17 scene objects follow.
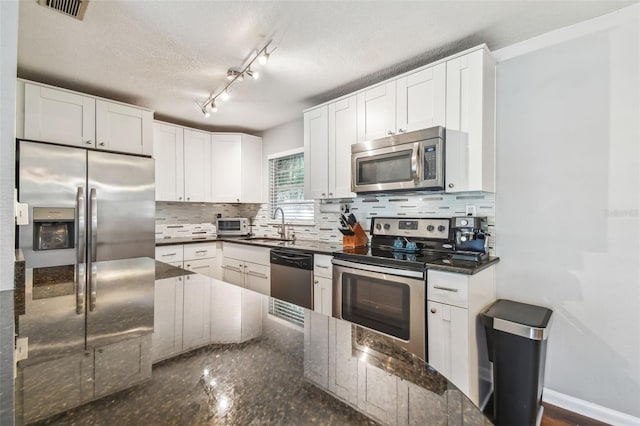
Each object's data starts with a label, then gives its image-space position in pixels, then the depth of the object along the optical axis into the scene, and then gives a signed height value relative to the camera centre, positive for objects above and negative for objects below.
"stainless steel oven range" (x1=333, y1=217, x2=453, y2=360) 1.96 -0.47
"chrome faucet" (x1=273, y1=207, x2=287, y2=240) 4.04 -0.25
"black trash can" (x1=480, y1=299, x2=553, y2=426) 1.70 -0.87
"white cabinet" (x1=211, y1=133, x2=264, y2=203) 4.18 +0.63
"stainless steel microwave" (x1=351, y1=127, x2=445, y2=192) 2.22 +0.41
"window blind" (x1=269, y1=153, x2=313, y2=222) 3.91 +0.33
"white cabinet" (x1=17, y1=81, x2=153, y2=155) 2.63 +0.87
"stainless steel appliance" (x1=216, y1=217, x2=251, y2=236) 4.43 -0.21
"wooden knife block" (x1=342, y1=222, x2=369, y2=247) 2.92 -0.25
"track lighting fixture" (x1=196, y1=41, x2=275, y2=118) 2.23 +1.18
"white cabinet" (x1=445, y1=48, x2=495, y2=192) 2.09 +0.65
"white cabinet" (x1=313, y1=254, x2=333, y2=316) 2.58 -0.63
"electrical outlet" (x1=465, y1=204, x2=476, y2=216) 2.39 +0.03
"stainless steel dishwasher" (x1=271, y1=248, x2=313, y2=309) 2.76 -0.62
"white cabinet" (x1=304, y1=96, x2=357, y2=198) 2.88 +0.66
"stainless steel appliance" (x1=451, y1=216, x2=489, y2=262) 2.07 -0.19
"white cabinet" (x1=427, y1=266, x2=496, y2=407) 1.78 -0.71
